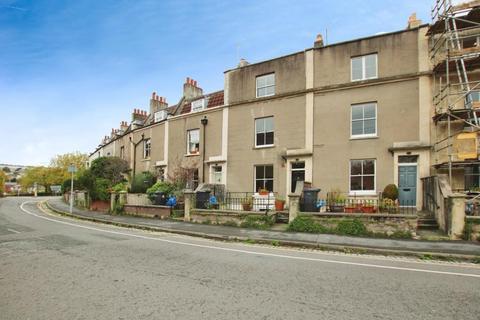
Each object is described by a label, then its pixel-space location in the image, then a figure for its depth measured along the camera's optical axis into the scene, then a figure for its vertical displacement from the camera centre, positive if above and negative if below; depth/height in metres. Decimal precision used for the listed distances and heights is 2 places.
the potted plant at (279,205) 16.42 -1.42
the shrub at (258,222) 13.30 -1.94
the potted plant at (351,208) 13.64 -1.30
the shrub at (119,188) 21.78 -0.83
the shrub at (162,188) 18.88 -0.69
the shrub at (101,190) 22.39 -1.02
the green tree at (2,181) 59.93 -1.23
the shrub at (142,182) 24.05 -0.41
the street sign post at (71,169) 20.55 +0.47
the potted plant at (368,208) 13.26 -1.23
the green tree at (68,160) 68.19 +3.62
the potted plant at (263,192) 17.44 -0.78
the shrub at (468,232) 10.13 -1.69
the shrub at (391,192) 14.50 -0.56
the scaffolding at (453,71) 13.12 +5.11
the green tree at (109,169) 26.13 +0.67
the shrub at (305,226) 12.03 -1.87
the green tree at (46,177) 67.00 -0.28
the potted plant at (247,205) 16.64 -1.48
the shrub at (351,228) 11.43 -1.82
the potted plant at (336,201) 14.07 -1.04
